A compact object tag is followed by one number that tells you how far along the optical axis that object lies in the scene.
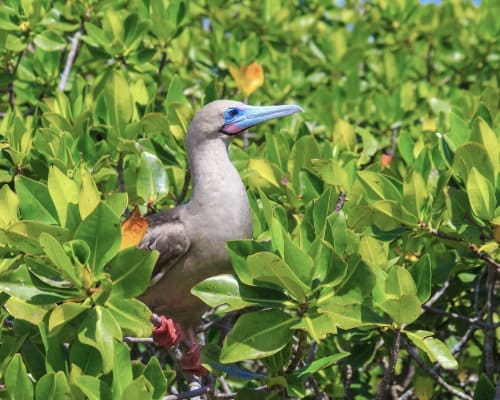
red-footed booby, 7.71
